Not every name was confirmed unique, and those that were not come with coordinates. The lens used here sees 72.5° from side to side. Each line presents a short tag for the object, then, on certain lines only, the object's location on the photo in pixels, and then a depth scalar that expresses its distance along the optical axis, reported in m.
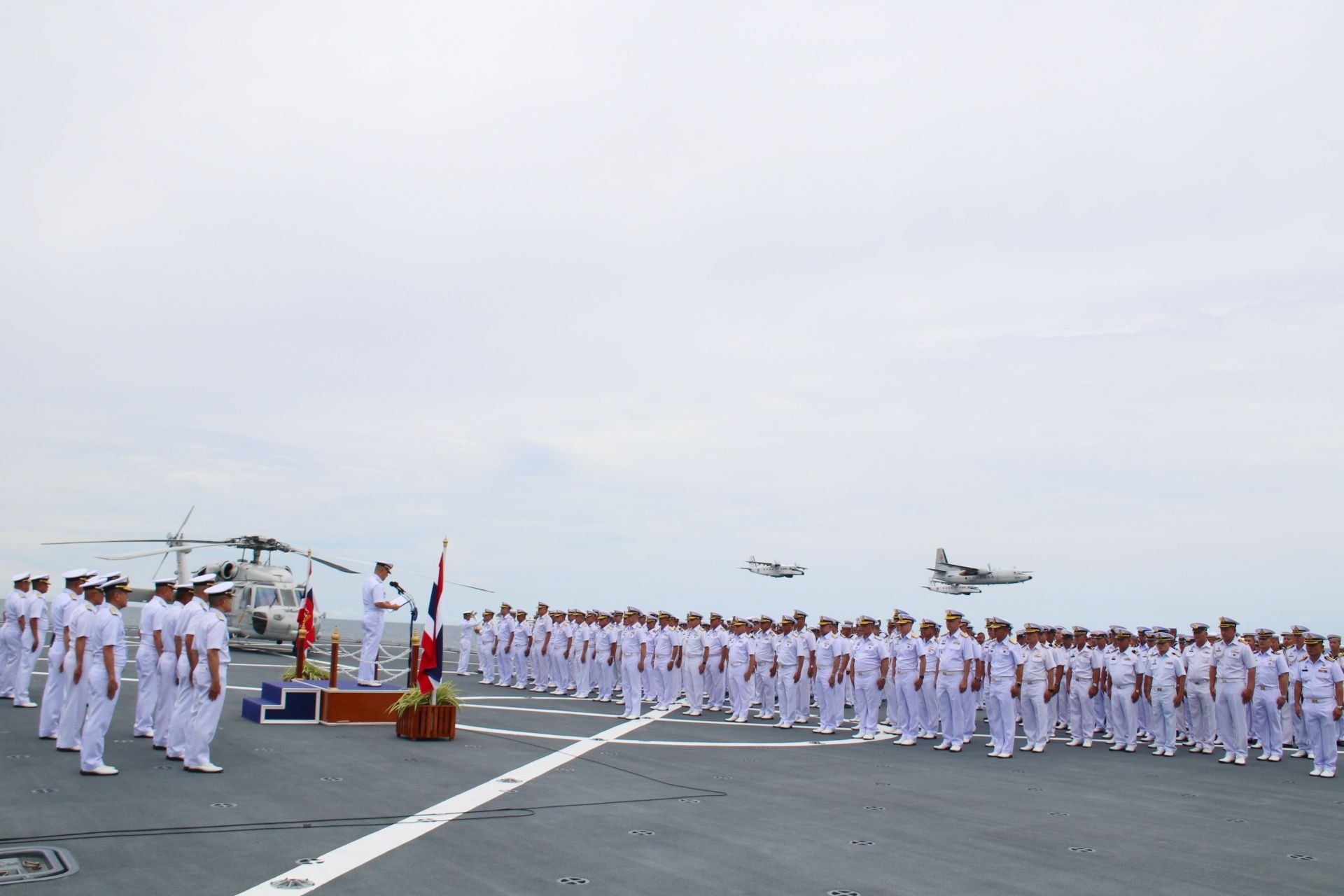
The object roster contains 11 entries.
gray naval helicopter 25.78
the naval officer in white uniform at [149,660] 9.98
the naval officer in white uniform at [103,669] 8.47
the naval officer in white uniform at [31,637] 13.45
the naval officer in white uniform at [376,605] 13.49
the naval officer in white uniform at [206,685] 8.82
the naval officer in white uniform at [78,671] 9.12
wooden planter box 11.91
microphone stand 13.43
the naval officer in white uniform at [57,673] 10.09
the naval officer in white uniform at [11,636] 13.76
